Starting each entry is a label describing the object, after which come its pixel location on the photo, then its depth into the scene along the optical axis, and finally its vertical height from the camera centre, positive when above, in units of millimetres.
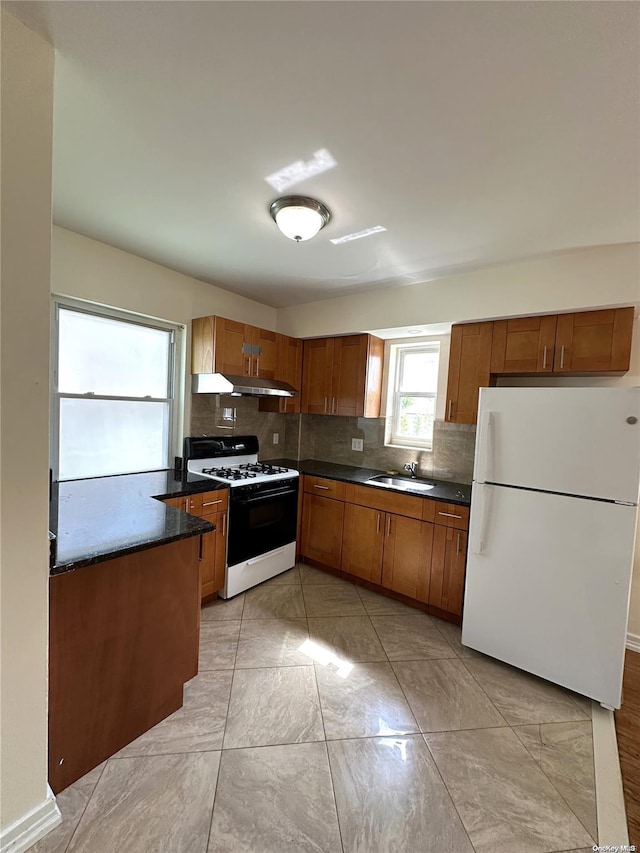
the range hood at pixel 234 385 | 2770 +179
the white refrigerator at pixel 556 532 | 1812 -617
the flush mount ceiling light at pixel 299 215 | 1738 +984
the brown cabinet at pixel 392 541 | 2529 -1034
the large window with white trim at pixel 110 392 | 2387 +69
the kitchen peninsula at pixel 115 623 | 1313 -934
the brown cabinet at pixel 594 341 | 2152 +529
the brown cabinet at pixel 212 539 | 2476 -975
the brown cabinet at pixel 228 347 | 2852 +509
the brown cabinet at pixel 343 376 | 3268 +355
